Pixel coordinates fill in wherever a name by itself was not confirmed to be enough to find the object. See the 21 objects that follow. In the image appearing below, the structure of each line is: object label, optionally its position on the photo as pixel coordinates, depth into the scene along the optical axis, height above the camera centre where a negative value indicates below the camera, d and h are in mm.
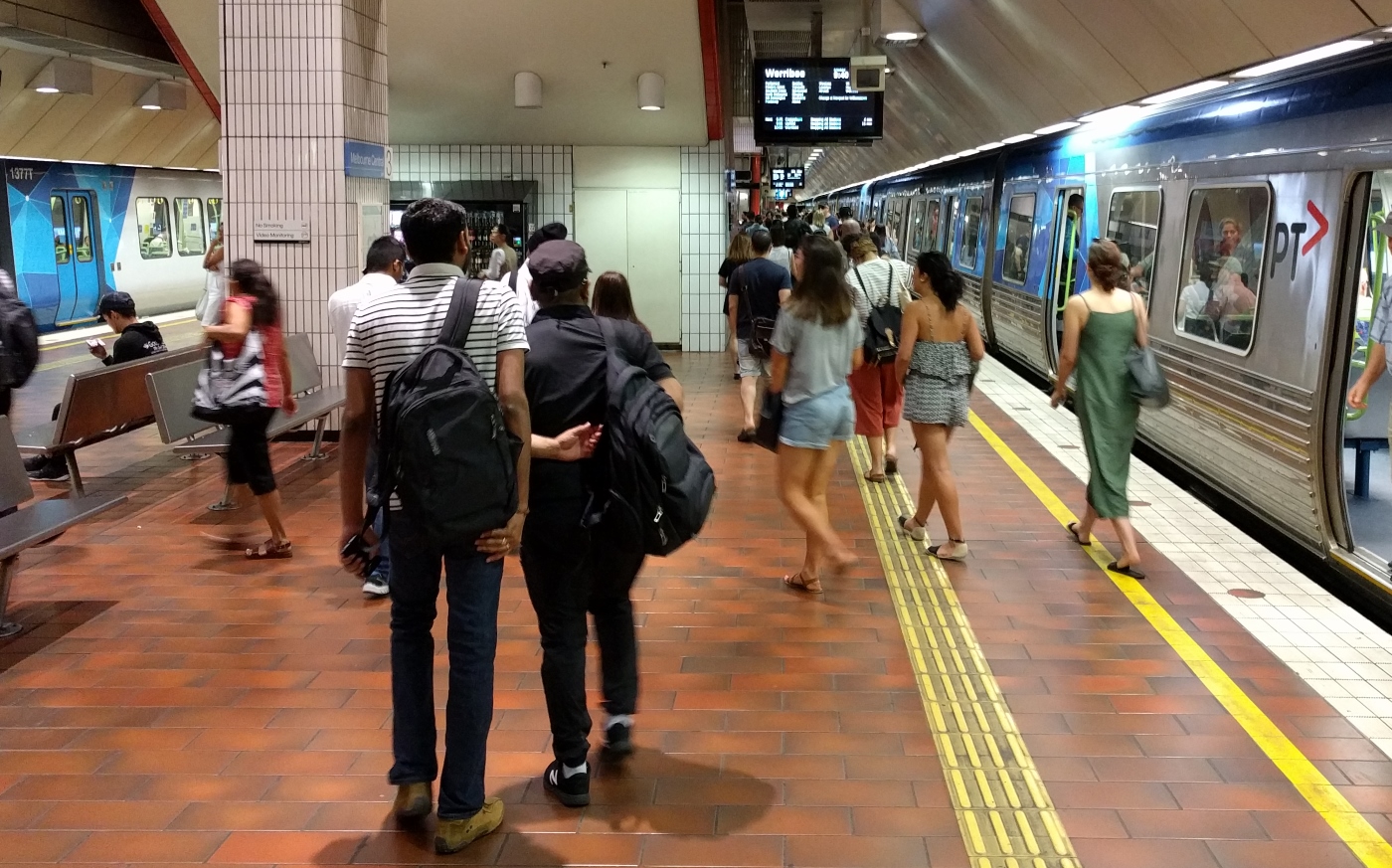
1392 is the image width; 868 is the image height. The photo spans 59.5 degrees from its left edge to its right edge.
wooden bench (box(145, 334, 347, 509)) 6914 -1200
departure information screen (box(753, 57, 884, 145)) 13625 +1440
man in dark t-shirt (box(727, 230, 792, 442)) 8656 -488
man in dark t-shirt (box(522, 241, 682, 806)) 3480 -774
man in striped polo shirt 3209 -778
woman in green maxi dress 5820 -650
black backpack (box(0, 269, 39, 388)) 4922 -501
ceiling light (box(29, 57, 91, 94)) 14062 +1589
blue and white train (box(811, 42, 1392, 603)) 5855 -200
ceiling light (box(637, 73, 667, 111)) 11586 +1282
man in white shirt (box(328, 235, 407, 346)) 6230 -237
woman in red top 5941 -796
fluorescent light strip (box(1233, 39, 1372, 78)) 5816 +935
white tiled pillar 8453 +609
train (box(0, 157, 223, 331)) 16078 -300
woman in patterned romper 6059 -661
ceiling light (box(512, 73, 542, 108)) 11727 +1287
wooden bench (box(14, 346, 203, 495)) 6781 -1135
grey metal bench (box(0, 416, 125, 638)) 4978 -1294
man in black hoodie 8180 -832
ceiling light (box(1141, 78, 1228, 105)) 7801 +987
